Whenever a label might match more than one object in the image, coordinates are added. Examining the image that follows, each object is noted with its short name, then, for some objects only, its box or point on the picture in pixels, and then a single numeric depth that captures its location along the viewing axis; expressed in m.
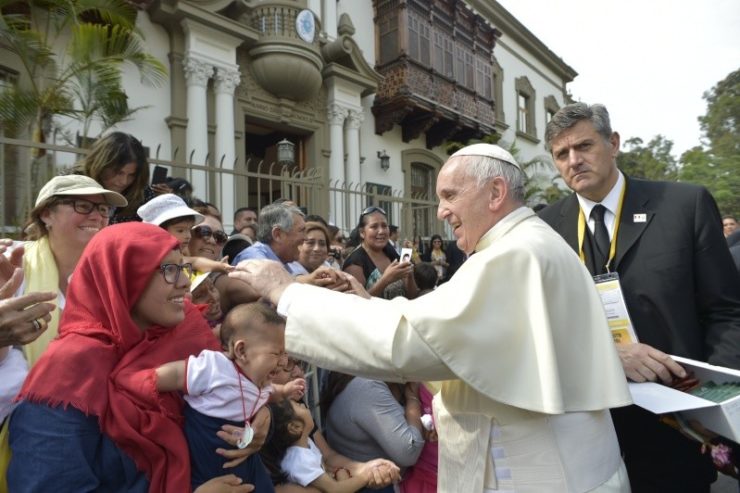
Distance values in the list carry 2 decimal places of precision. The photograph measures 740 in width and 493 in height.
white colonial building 8.81
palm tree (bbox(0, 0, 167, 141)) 5.93
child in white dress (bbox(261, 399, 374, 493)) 2.48
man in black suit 2.13
